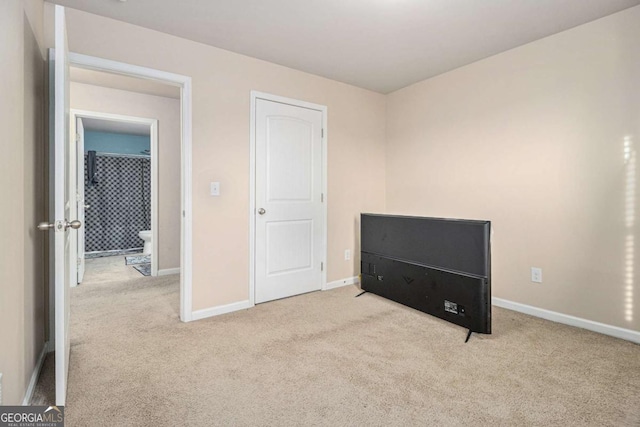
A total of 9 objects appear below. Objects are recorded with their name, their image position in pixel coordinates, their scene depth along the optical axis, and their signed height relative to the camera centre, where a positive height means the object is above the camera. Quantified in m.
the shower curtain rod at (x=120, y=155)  6.22 +1.10
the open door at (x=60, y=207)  1.51 +0.02
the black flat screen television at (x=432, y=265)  2.38 -0.45
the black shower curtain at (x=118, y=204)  6.19 +0.15
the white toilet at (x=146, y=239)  5.57 -0.48
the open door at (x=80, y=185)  3.96 +0.32
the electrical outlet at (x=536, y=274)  2.82 -0.55
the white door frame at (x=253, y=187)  3.12 +0.23
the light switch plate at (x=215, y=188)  2.91 +0.20
